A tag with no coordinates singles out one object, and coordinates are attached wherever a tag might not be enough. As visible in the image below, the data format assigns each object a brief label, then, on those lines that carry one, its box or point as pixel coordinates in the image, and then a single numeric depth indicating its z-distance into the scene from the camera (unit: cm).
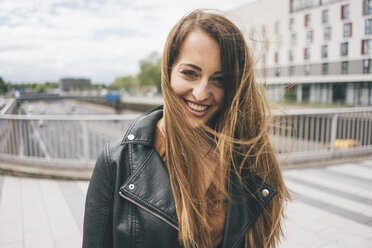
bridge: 311
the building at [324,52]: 2385
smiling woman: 101
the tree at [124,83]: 10052
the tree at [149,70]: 6662
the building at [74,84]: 7288
